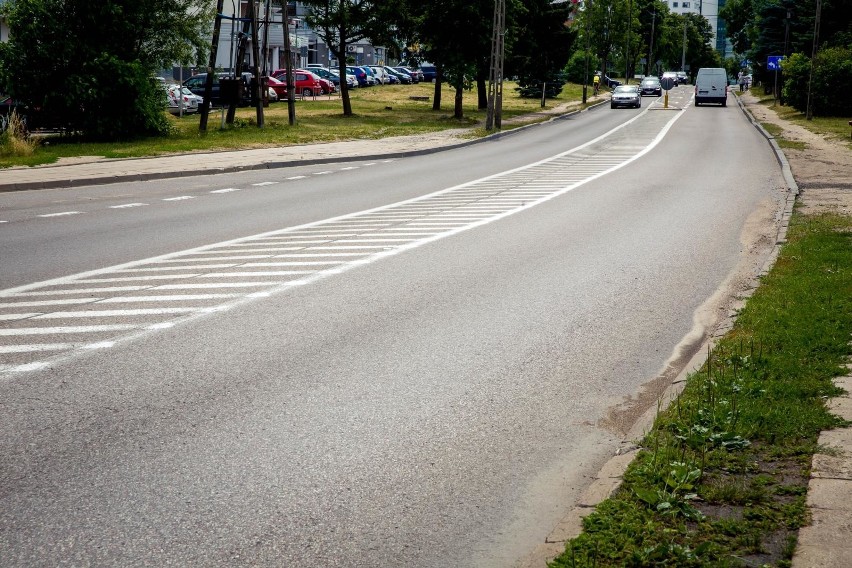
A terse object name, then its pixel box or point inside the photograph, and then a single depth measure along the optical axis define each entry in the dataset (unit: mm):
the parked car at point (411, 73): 88500
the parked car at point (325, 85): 68050
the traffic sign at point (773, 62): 67062
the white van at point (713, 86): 68562
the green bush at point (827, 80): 52219
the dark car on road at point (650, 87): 89625
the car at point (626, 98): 69438
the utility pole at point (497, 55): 41662
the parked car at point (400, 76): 86456
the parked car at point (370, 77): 80812
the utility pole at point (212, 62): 32875
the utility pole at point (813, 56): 48250
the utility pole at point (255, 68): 35062
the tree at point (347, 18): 46281
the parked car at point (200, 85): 49125
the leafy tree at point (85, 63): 28625
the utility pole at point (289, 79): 38000
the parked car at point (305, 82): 65500
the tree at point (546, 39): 65312
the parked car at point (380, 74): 82612
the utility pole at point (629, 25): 116200
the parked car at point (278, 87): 57625
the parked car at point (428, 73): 92250
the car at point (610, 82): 114775
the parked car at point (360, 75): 77388
